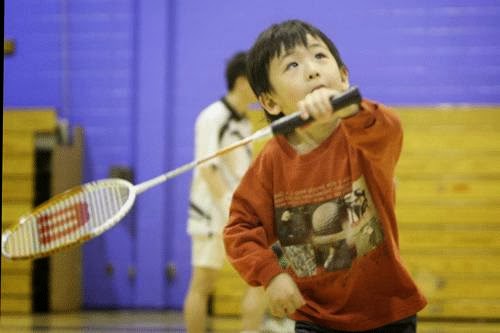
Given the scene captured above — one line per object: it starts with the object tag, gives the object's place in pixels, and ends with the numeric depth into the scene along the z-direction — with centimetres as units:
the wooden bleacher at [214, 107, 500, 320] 1346
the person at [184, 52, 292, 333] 979
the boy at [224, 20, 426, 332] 476
